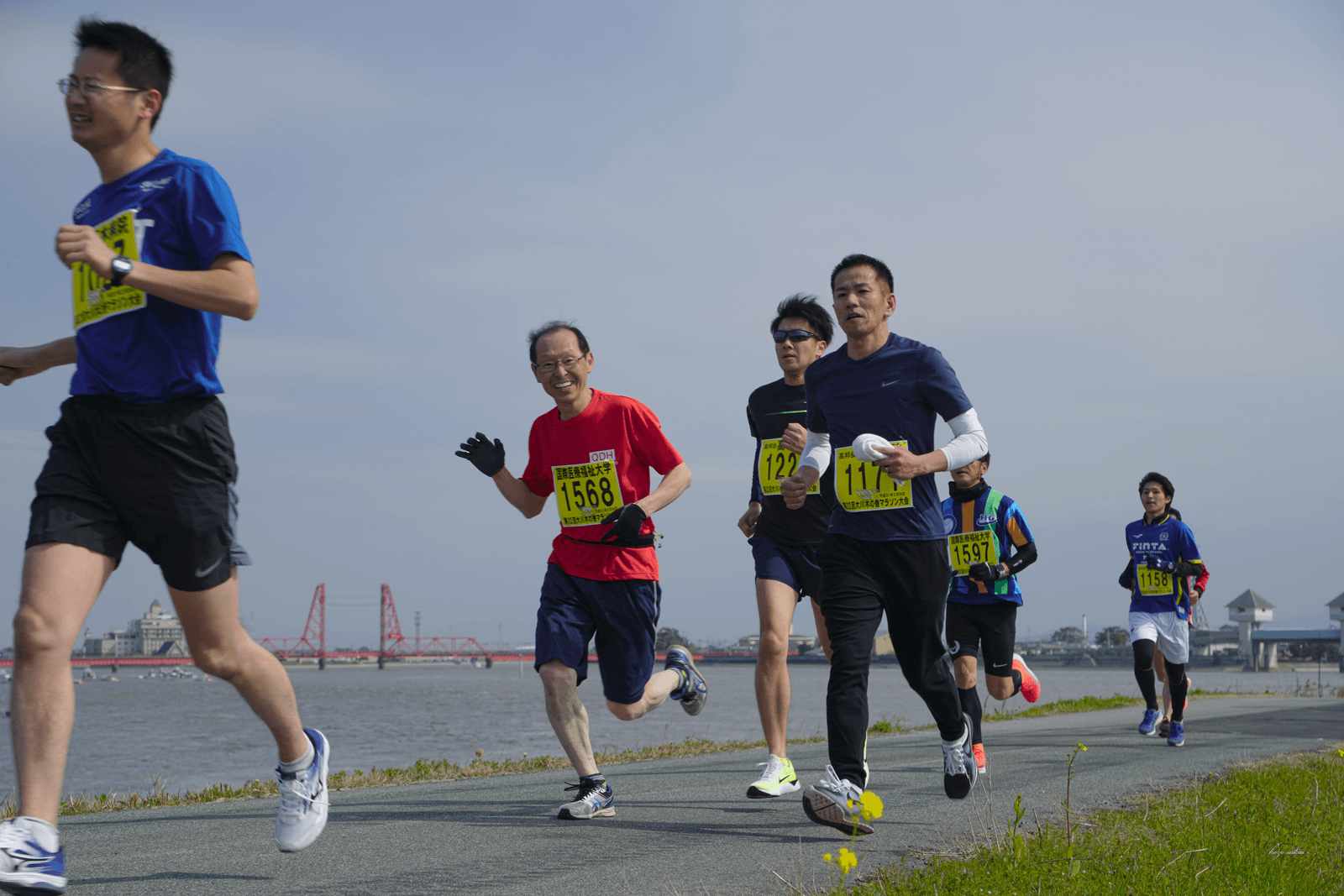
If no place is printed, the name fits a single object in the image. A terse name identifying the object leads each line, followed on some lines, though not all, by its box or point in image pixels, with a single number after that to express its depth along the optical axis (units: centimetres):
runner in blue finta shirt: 1054
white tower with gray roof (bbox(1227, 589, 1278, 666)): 9194
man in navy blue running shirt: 477
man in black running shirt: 597
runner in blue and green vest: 803
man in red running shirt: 544
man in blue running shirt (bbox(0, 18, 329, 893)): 306
